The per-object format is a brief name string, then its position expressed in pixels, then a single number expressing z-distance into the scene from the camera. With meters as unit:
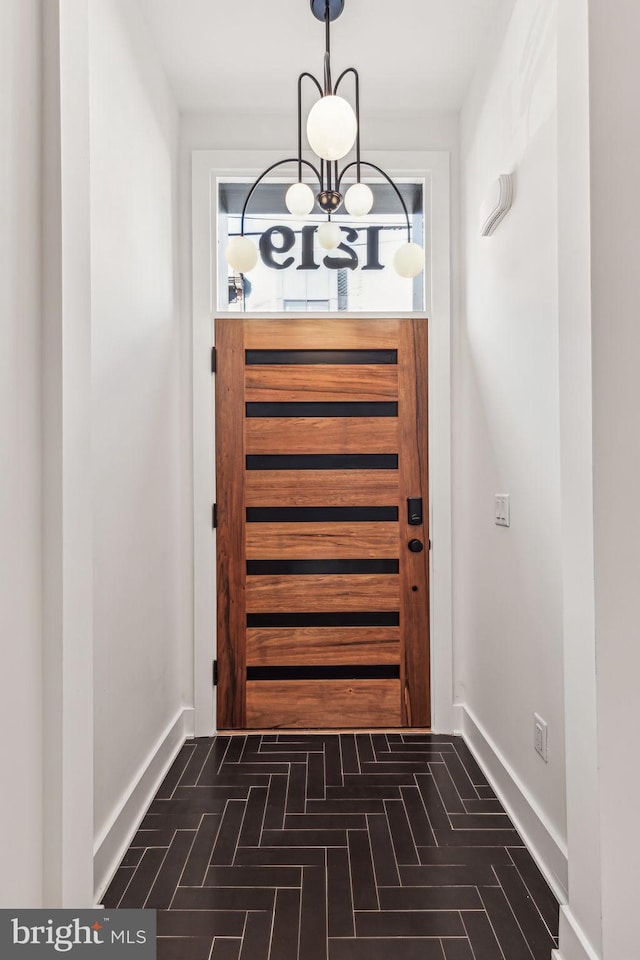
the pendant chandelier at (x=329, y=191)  1.89
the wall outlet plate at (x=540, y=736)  2.03
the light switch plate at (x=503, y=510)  2.42
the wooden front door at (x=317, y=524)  3.16
